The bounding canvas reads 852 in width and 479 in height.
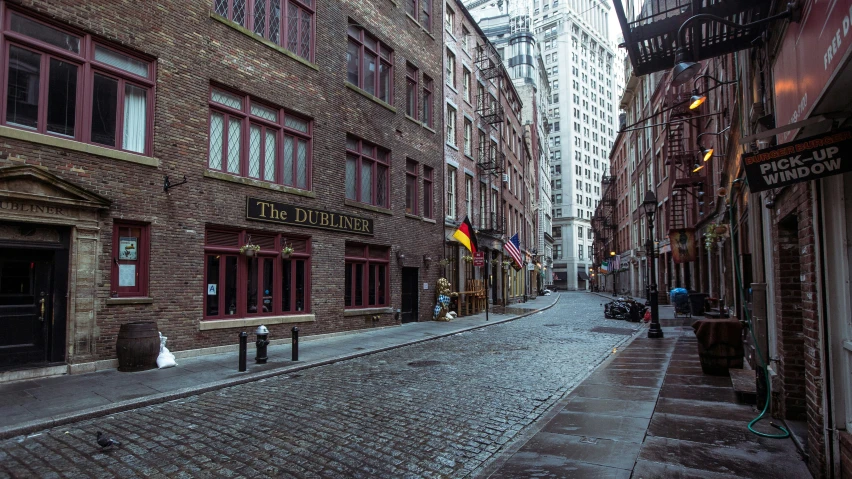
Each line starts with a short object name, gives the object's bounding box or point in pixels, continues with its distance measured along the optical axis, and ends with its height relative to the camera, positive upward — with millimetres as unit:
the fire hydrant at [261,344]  10883 -1559
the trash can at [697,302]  22078 -1321
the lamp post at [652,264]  15414 +281
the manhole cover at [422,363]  11078 -2063
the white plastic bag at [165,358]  10297 -1777
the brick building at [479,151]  25953 +7605
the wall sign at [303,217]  13492 +1725
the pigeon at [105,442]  5375 -1839
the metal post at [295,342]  11246 -1571
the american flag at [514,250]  29234 +1359
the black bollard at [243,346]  9883 -1454
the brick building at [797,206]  3438 +652
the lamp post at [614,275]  51656 -315
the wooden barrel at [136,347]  9883 -1475
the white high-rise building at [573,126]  103438 +32246
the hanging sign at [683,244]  24797 +1430
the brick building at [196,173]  9414 +2490
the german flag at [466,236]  22516 +1720
